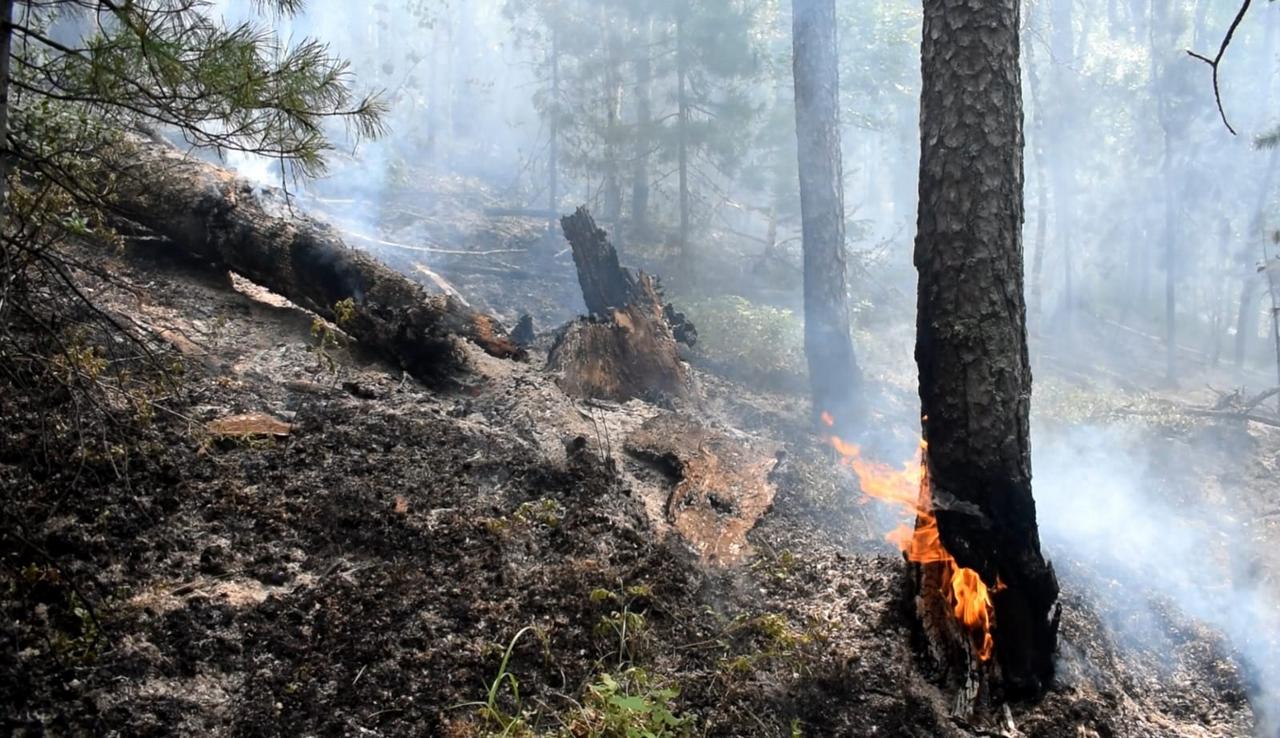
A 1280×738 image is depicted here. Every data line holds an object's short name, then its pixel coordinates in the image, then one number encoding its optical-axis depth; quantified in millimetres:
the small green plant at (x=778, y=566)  5062
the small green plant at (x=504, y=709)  3342
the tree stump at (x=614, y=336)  8078
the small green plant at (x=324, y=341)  6172
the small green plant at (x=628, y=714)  3295
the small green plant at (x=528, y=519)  4703
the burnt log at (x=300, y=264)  6543
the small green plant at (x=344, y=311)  6398
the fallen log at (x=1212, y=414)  15594
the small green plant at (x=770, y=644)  3957
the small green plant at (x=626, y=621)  4012
